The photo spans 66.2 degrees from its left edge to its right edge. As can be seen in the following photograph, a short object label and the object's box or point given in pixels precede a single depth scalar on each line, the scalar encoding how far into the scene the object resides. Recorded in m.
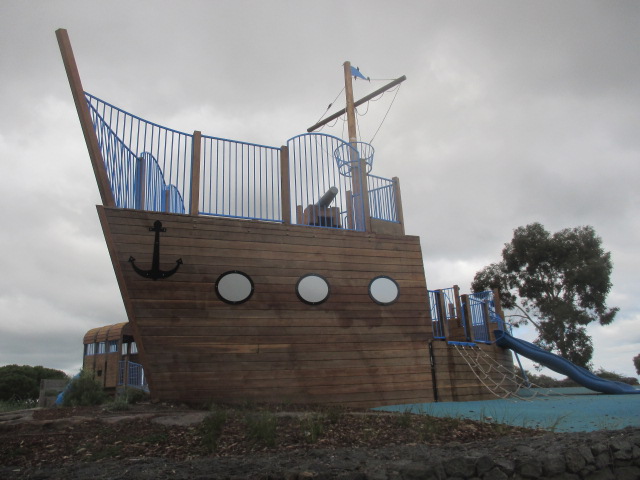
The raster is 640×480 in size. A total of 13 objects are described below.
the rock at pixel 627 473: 4.99
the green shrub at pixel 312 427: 5.24
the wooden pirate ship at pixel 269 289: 7.68
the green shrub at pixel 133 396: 7.75
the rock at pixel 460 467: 4.28
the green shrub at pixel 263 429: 5.16
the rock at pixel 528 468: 4.44
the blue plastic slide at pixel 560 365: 11.52
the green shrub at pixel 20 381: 20.12
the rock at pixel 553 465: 4.52
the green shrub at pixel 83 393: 8.22
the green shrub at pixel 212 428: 5.08
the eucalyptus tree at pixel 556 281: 23.77
